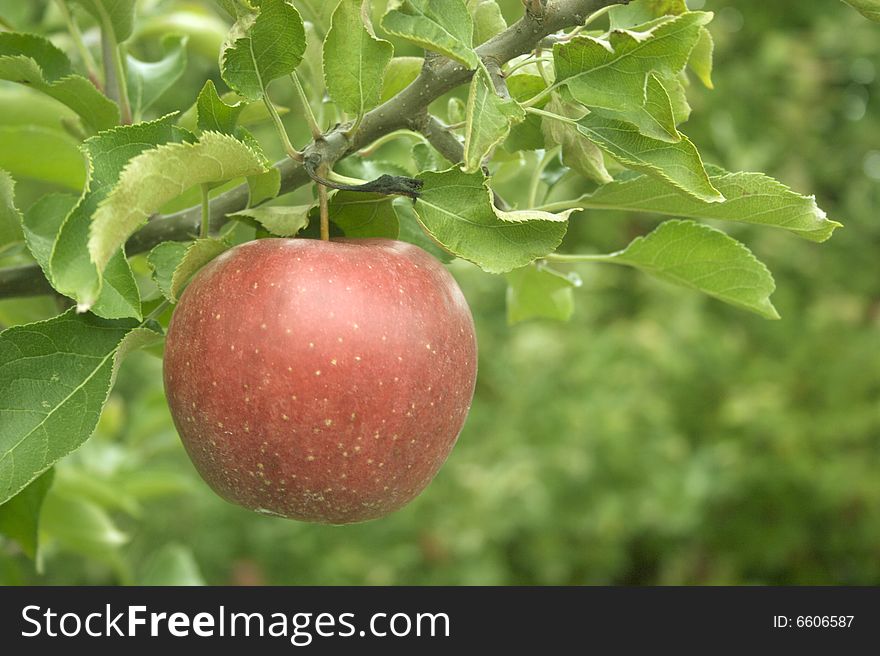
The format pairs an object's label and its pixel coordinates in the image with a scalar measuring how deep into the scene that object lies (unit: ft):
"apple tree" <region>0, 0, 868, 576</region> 2.31
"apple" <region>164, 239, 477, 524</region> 2.36
